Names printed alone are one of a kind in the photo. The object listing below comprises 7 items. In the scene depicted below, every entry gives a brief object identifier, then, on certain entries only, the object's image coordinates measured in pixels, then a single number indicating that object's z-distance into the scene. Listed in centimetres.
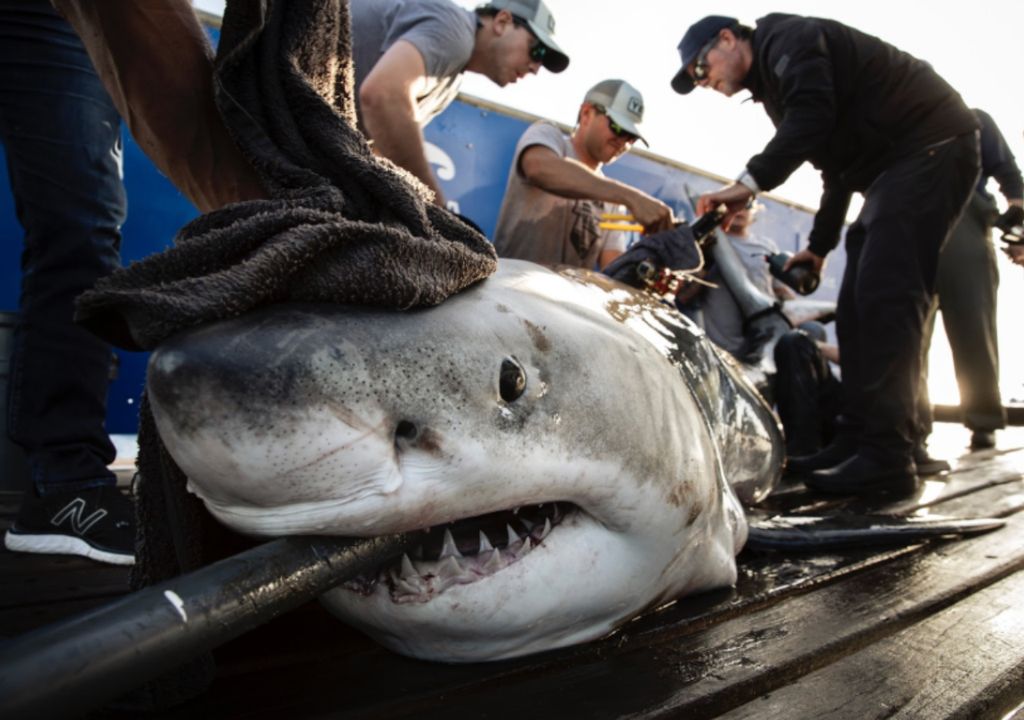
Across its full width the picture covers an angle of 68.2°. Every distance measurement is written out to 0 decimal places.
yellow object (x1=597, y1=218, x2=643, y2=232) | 366
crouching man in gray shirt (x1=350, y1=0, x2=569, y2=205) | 217
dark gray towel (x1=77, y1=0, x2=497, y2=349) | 70
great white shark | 64
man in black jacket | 272
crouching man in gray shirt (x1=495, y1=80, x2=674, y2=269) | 317
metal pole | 50
